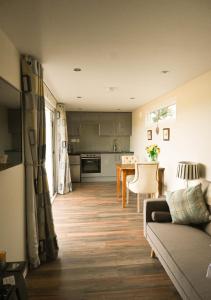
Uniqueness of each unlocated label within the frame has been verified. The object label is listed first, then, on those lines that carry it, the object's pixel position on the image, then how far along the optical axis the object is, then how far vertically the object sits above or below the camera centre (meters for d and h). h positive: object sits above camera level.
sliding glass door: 5.09 -0.26
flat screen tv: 1.59 +0.11
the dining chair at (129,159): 5.83 -0.53
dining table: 4.57 -0.75
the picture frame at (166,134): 4.43 +0.10
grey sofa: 1.51 -0.97
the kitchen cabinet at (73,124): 7.39 +0.52
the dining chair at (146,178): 4.12 -0.73
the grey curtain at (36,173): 2.29 -0.37
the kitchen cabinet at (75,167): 6.99 -0.88
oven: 7.19 -0.78
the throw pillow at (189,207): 2.45 -0.77
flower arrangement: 4.76 -0.27
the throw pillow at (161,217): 2.61 -0.92
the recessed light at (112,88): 3.89 +0.91
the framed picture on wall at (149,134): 5.56 +0.12
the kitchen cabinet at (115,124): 7.55 +0.52
